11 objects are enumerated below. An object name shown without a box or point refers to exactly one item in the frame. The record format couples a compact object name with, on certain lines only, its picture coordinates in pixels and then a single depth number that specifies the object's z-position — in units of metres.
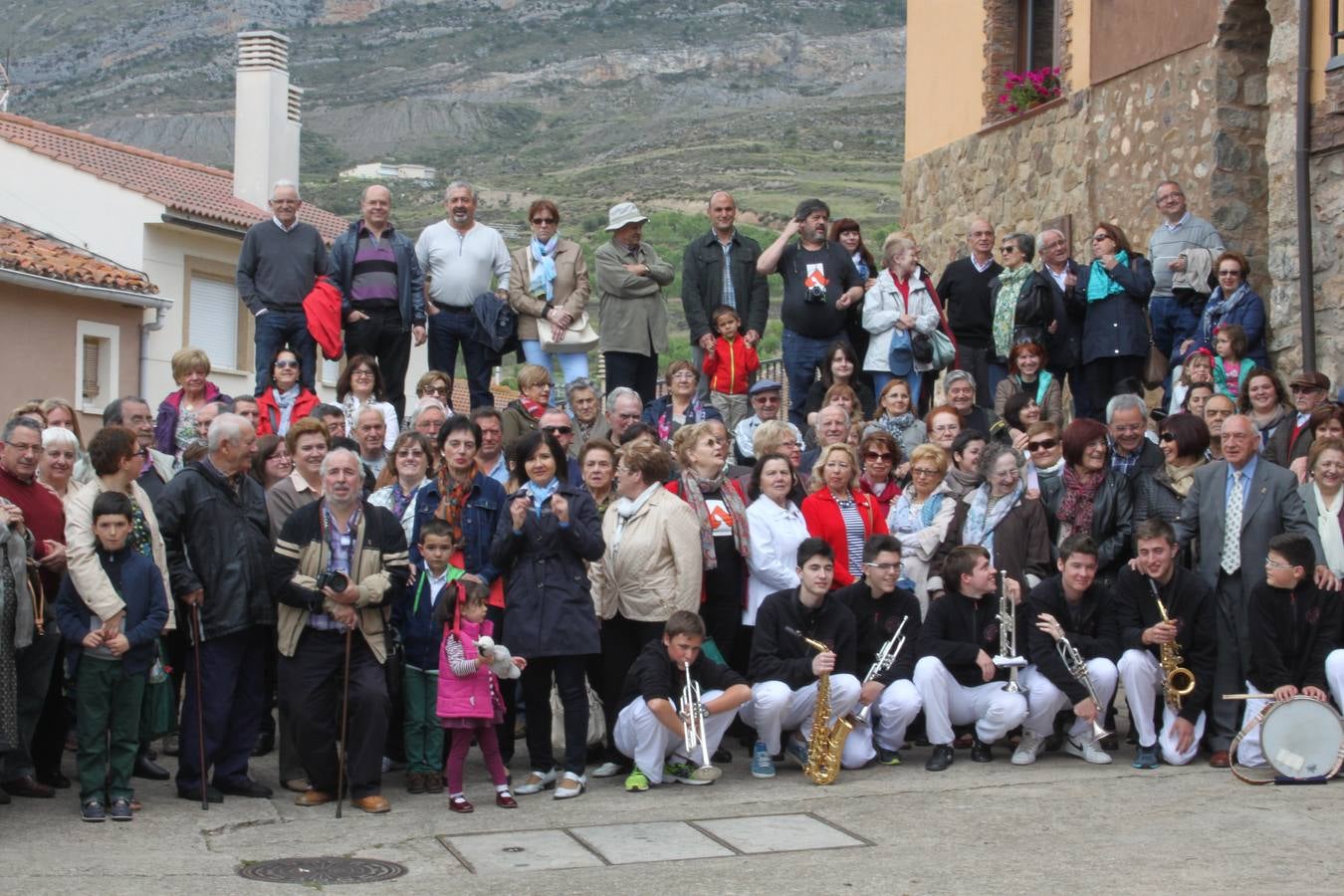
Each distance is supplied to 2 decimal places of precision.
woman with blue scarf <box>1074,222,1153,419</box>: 13.14
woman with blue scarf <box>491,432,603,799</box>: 9.09
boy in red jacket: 13.20
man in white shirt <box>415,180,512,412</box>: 13.37
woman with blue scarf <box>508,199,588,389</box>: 13.31
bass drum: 8.73
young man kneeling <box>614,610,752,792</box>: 9.13
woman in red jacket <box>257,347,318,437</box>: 11.99
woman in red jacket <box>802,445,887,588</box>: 10.22
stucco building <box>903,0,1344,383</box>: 13.41
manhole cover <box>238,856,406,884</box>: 7.32
